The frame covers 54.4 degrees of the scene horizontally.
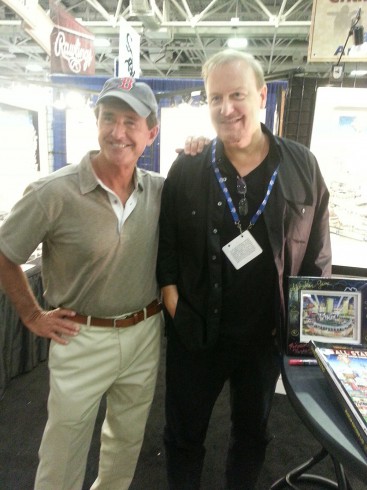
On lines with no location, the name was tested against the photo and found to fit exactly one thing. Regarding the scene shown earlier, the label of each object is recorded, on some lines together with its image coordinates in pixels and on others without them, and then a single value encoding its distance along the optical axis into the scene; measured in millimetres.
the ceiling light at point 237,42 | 6641
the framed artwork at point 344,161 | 1934
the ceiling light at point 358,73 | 1833
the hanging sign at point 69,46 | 3338
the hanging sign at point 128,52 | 3084
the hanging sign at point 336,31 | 1841
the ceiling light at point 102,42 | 7247
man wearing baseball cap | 1218
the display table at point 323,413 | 796
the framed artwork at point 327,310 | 1118
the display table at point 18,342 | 2383
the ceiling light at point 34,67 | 10122
